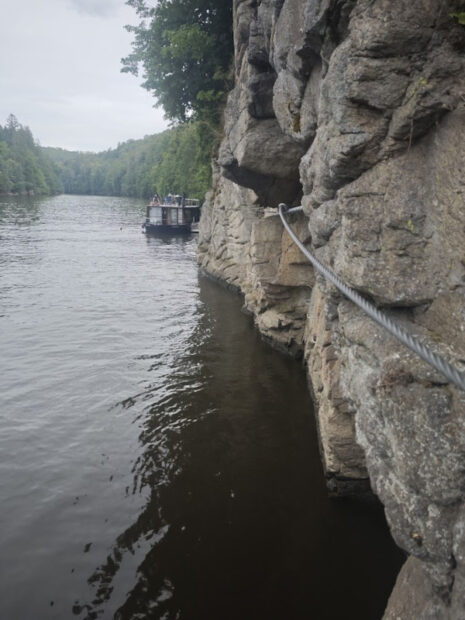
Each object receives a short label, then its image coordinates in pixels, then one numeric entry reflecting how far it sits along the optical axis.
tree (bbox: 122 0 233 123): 17.31
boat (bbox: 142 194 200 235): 39.03
